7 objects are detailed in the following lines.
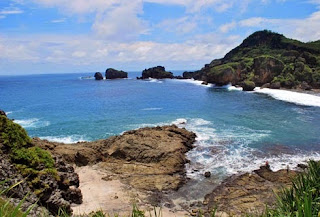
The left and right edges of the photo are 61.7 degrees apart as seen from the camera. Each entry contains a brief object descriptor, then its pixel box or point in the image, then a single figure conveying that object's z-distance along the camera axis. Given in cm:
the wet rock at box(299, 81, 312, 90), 8119
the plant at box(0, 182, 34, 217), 1295
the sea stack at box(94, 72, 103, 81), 18275
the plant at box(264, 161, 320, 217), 901
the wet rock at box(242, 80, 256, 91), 8931
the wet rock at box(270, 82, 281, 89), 8794
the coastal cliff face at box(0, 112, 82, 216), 1850
